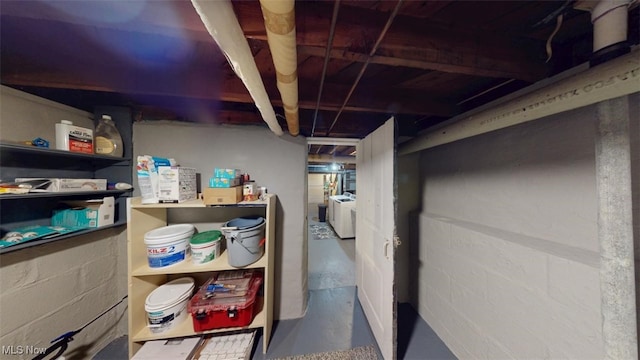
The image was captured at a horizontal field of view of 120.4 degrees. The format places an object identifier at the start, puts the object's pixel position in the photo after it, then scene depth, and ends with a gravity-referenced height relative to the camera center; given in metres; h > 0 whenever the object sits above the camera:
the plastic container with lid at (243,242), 1.24 -0.42
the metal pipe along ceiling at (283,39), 0.42 +0.40
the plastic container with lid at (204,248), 1.26 -0.46
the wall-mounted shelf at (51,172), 0.99 +0.07
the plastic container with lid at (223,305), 1.26 -0.86
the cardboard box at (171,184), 1.21 -0.01
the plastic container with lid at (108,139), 1.33 +0.33
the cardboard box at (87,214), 1.17 -0.21
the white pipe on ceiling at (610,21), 0.57 +0.51
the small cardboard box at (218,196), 1.21 -0.09
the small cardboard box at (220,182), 1.24 +0.00
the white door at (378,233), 1.22 -0.43
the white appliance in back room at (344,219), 3.97 -0.83
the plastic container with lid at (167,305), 1.22 -0.84
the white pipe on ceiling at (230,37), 0.42 +0.40
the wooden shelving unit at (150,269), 1.20 -0.59
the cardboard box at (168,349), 1.17 -1.12
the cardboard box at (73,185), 1.05 -0.01
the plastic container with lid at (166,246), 1.20 -0.43
